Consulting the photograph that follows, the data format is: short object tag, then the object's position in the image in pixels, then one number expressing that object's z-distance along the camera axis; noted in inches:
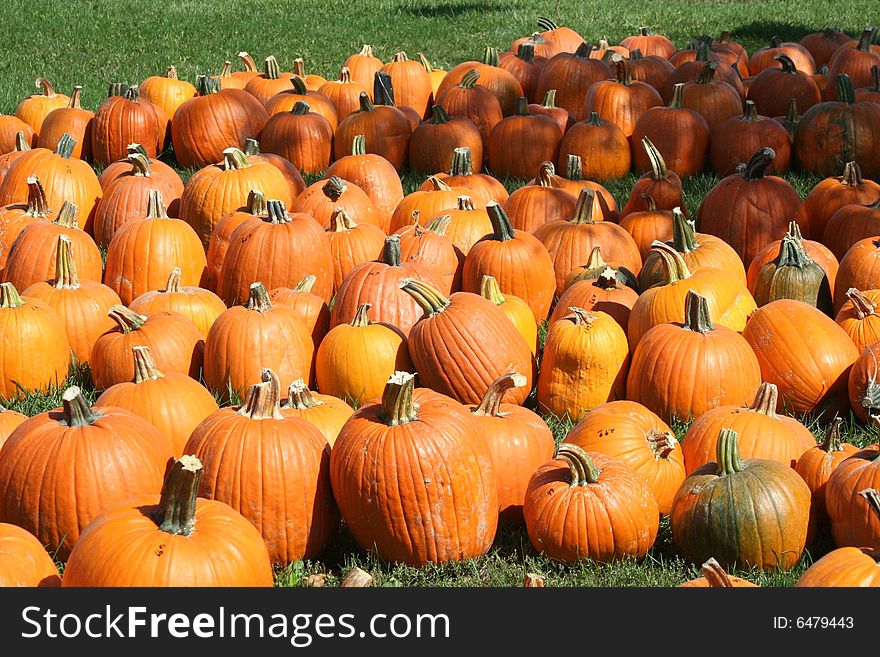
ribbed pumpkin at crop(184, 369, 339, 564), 148.9
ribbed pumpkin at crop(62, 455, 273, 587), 122.6
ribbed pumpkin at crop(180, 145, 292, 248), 250.5
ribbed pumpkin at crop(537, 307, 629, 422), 191.2
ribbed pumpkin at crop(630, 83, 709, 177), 309.0
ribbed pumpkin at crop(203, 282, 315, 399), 188.5
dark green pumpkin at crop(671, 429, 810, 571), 146.1
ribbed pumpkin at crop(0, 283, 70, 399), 193.6
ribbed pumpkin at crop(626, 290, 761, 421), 183.9
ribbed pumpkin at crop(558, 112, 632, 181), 309.0
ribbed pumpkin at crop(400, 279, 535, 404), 186.4
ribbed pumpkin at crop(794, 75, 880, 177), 304.2
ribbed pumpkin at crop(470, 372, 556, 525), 164.1
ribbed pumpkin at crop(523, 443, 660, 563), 148.4
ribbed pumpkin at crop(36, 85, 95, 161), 320.8
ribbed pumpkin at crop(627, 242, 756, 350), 199.5
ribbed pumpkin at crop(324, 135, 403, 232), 275.9
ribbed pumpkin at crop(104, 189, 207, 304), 227.8
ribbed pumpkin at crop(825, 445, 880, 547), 143.9
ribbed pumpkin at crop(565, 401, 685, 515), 162.4
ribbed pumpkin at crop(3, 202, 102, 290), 225.8
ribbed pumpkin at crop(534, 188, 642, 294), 235.8
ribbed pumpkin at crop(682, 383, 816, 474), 162.7
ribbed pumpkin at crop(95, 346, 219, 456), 170.1
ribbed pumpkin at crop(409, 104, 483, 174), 317.7
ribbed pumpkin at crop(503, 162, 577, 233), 257.4
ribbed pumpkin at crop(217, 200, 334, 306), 222.5
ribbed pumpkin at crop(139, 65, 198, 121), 348.5
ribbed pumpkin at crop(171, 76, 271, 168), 322.3
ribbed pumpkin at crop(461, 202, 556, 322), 220.7
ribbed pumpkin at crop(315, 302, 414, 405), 189.2
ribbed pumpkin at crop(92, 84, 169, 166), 318.3
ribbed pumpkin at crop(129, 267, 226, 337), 205.3
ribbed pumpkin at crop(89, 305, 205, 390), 188.9
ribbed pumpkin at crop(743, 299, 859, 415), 190.1
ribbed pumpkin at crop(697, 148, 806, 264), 247.9
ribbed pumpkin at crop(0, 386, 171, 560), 148.3
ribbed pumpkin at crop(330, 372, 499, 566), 147.1
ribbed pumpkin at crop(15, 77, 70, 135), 341.7
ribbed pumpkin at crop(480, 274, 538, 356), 204.5
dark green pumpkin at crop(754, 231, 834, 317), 214.8
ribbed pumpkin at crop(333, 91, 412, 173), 321.4
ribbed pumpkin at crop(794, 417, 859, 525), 156.5
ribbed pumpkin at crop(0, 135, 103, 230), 264.1
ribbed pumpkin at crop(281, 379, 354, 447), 164.6
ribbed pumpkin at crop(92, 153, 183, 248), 258.2
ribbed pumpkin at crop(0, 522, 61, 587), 127.2
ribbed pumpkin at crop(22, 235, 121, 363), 207.3
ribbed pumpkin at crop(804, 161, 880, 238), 252.8
